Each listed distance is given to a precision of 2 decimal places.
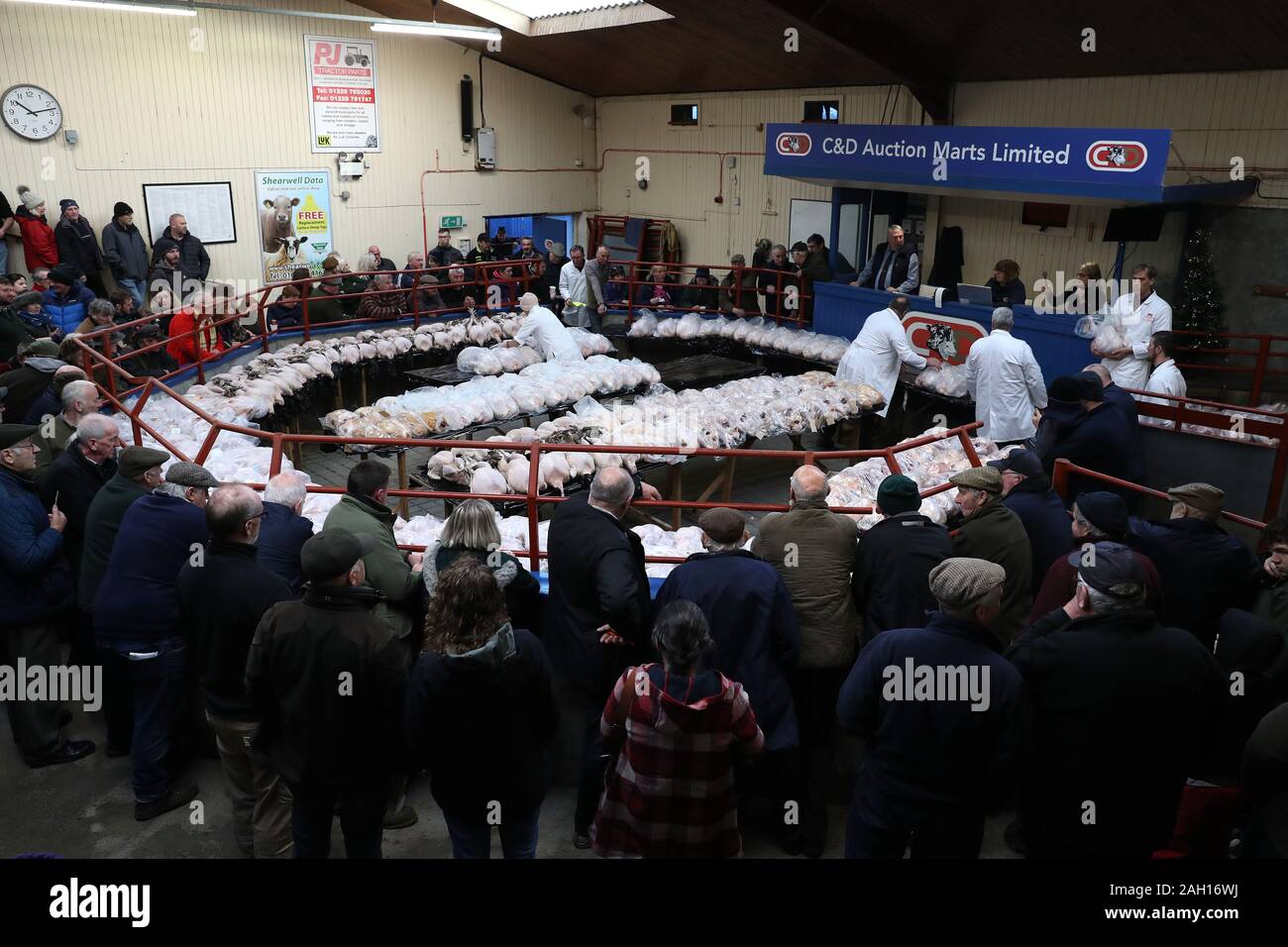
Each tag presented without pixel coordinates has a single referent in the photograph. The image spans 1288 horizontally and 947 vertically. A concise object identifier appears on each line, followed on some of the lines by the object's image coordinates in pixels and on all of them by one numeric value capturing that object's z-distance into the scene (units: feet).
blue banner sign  32.24
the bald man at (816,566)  14.69
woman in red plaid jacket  10.94
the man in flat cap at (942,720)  10.41
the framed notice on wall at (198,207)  49.90
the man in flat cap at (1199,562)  14.97
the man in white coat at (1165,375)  27.99
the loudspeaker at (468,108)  60.80
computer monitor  38.40
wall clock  44.52
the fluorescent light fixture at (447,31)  46.14
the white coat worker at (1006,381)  29.14
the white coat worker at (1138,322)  30.25
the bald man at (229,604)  12.87
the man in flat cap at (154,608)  14.80
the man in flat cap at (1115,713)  10.64
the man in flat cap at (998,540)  15.38
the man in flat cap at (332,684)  11.32
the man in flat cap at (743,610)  13.08
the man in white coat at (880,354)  34.60
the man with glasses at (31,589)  16.30
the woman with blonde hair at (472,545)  13.38
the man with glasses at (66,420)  20.24
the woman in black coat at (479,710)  10.53
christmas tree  36.91
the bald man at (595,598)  13.71
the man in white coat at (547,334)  38.55
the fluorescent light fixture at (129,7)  39.11
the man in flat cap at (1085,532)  14.02
